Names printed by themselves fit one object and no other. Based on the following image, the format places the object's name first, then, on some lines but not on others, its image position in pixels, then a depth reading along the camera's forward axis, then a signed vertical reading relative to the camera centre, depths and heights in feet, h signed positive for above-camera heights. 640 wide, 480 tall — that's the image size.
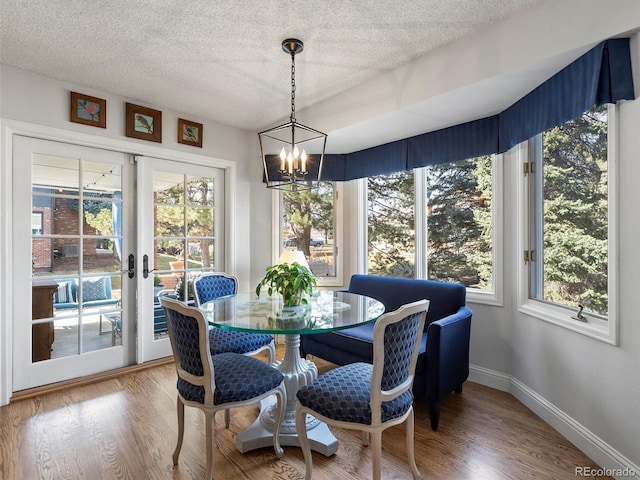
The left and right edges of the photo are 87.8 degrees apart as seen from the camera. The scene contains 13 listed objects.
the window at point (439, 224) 9.58 +0.50
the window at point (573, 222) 6.22 +0.36
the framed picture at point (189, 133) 11.14 +3.66
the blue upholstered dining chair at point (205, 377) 5.15 -2.33
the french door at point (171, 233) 10.53 +0.23
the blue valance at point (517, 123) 5.33 +2.72
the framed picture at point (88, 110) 9.08 +3.65
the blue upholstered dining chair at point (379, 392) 4.64 -2.32
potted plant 6.87 -0.89
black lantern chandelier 6.84 +3.18
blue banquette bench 7.09 -2.42
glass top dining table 5.72 -1.47
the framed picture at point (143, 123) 10.03 +3.63
